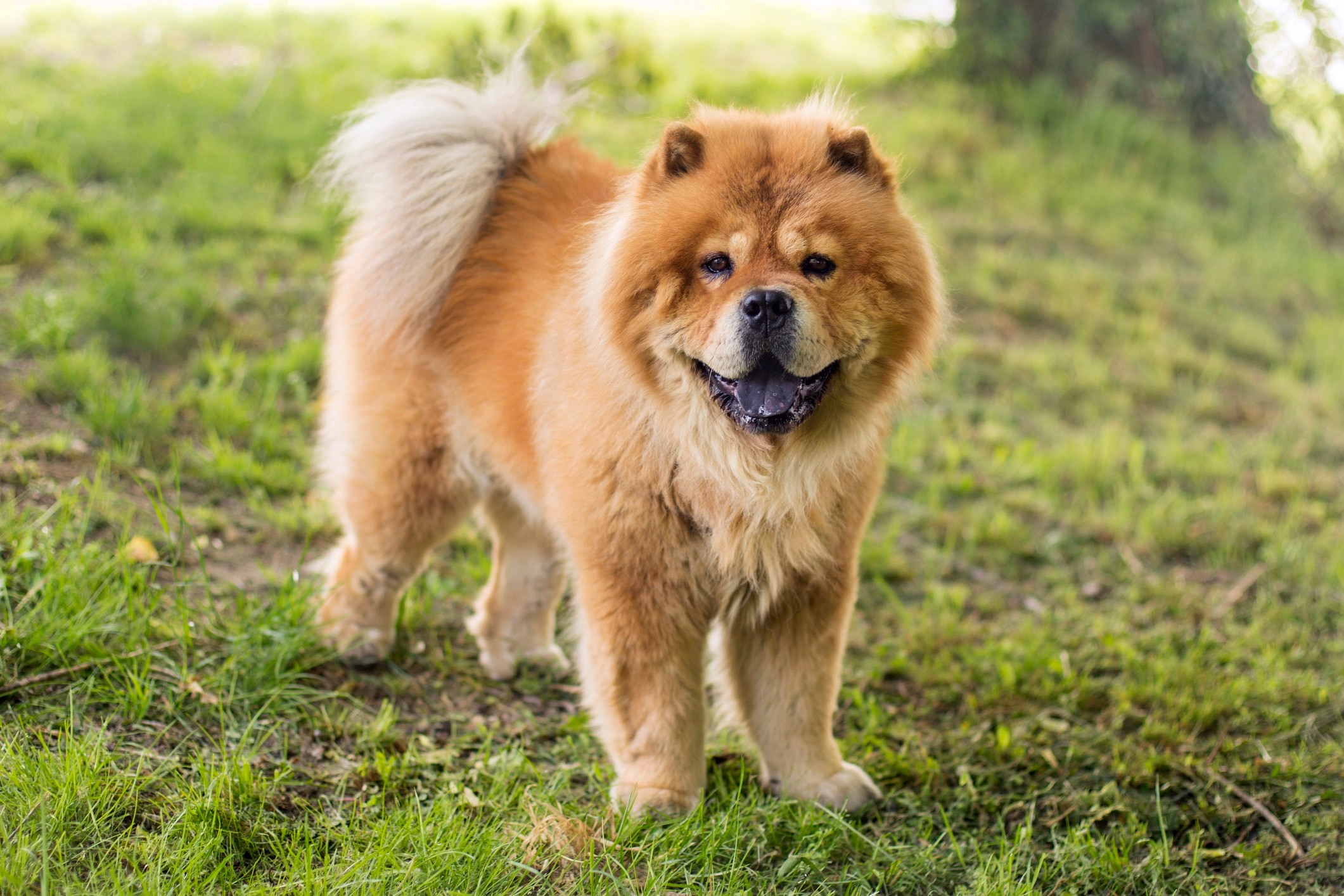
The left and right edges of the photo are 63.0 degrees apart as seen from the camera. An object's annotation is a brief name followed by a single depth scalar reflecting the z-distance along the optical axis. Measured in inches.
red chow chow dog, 102.0
